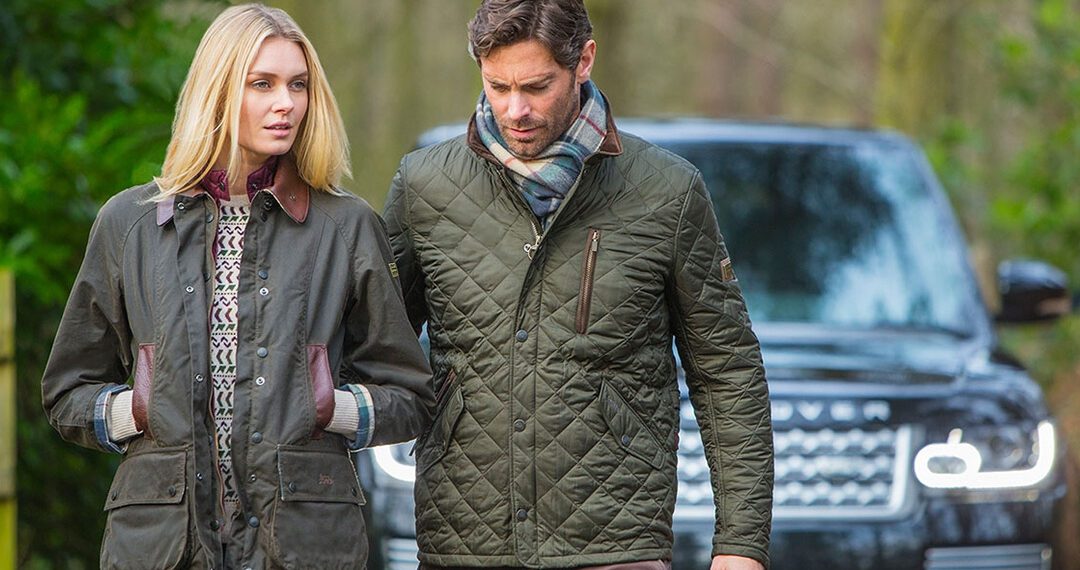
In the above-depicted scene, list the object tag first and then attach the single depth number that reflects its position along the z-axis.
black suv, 9.41
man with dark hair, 7.08
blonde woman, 6.49
